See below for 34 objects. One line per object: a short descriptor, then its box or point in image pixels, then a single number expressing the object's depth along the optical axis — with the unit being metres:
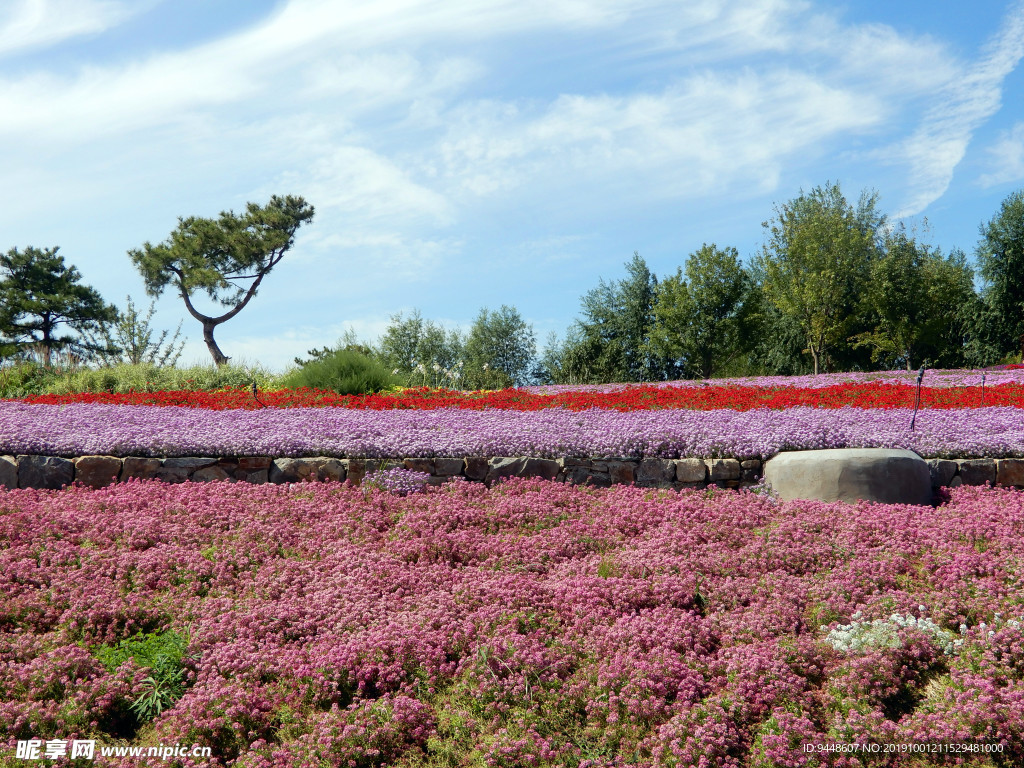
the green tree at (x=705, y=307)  34.16
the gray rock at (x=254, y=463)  7.93
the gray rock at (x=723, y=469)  7.63
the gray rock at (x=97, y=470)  7.98
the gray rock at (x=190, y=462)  7.99
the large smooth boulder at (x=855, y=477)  7.04
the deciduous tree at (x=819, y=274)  32.84
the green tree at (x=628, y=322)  38.19
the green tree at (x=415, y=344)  38.31
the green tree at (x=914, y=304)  34.94
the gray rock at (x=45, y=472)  7.98
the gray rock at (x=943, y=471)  7.85
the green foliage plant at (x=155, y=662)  4.28
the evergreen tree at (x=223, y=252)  38.78
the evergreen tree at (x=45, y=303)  41.34
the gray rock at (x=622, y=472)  7.69
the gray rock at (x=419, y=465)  7.67
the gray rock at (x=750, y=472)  7.70
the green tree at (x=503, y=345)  42.16
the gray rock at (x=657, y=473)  7.65
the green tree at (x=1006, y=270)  34.44
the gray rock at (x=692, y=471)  7.62
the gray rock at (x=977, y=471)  7.88
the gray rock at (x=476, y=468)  7.68
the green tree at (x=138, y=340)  27.41
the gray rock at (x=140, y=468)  7.96
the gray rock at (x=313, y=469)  7.74
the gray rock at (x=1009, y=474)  7.93
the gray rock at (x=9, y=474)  8.01
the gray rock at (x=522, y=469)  7.64
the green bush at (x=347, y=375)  15.46
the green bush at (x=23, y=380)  18.19
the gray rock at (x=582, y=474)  7.70
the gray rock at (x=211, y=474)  8.00
